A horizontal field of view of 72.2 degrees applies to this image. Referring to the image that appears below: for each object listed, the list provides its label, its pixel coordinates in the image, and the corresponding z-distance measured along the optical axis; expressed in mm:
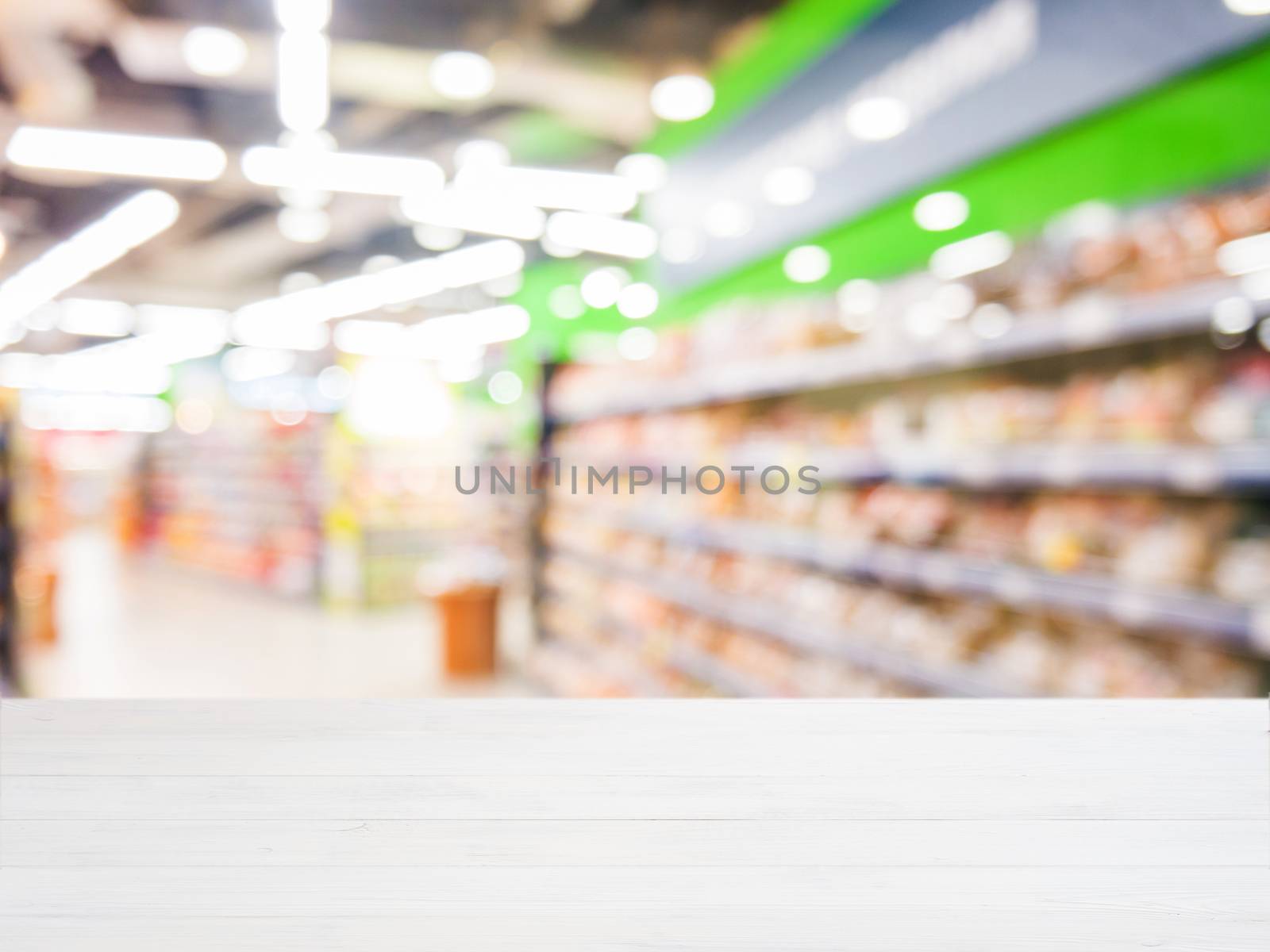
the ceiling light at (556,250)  9920
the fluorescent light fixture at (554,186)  6387
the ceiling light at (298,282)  13039
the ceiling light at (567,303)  9922
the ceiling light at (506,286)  11594
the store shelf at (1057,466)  1929
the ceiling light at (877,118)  3553
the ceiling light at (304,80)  4367
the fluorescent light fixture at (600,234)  8344
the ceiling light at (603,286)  9492
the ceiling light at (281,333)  14836
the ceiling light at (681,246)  5344
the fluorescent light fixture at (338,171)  5777
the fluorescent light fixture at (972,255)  3242
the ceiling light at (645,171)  5926
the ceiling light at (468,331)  11797
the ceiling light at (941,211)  3555
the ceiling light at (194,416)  14112
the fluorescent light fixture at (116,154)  5121
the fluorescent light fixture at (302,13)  3994
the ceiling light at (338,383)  9164
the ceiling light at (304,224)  9312
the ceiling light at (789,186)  4227
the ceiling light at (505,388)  12570
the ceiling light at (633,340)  7576
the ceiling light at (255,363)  19266
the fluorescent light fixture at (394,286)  10062
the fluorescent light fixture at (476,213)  7121
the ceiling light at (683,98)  4590
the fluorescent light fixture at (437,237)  10406
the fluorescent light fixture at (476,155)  6402
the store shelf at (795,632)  2725
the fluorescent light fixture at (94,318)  13578
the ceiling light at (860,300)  3590
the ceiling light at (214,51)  4590
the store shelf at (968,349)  2066
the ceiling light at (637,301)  8992
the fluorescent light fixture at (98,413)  21125
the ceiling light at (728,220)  4824
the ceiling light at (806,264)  4562
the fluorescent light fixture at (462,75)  4922
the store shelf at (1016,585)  1959
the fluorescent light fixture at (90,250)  8600
